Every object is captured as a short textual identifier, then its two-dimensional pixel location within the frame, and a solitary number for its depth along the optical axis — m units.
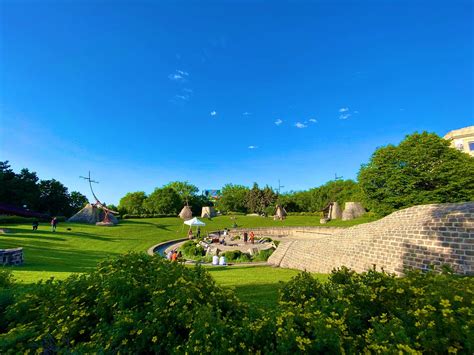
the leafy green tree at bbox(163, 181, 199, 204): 92.20
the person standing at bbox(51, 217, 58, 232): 25.03
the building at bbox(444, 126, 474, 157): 40.19
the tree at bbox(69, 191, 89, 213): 48.34
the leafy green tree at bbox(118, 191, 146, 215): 71.14
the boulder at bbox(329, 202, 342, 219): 46.68
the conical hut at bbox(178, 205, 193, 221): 48.84
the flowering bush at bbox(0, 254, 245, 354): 3.35
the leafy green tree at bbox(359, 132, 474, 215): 25.80
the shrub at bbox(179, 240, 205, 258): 20.75
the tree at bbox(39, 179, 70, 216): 44.27
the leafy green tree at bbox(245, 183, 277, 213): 70.62
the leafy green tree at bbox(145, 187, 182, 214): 65.06
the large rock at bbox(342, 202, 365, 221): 41.97
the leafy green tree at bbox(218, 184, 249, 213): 79.62
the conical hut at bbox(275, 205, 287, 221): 50.26
